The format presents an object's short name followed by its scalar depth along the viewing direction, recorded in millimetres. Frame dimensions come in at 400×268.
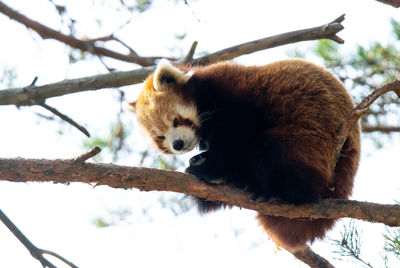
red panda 6937
